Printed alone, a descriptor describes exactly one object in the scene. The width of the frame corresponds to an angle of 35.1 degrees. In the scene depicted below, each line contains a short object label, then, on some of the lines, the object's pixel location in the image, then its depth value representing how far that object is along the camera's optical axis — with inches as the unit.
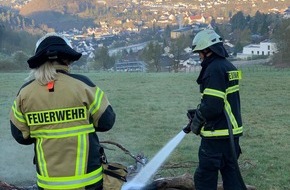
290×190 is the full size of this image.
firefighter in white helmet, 155.9
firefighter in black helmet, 108.6
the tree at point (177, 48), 1610.6
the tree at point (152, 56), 1644.9
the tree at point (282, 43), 1475.1
